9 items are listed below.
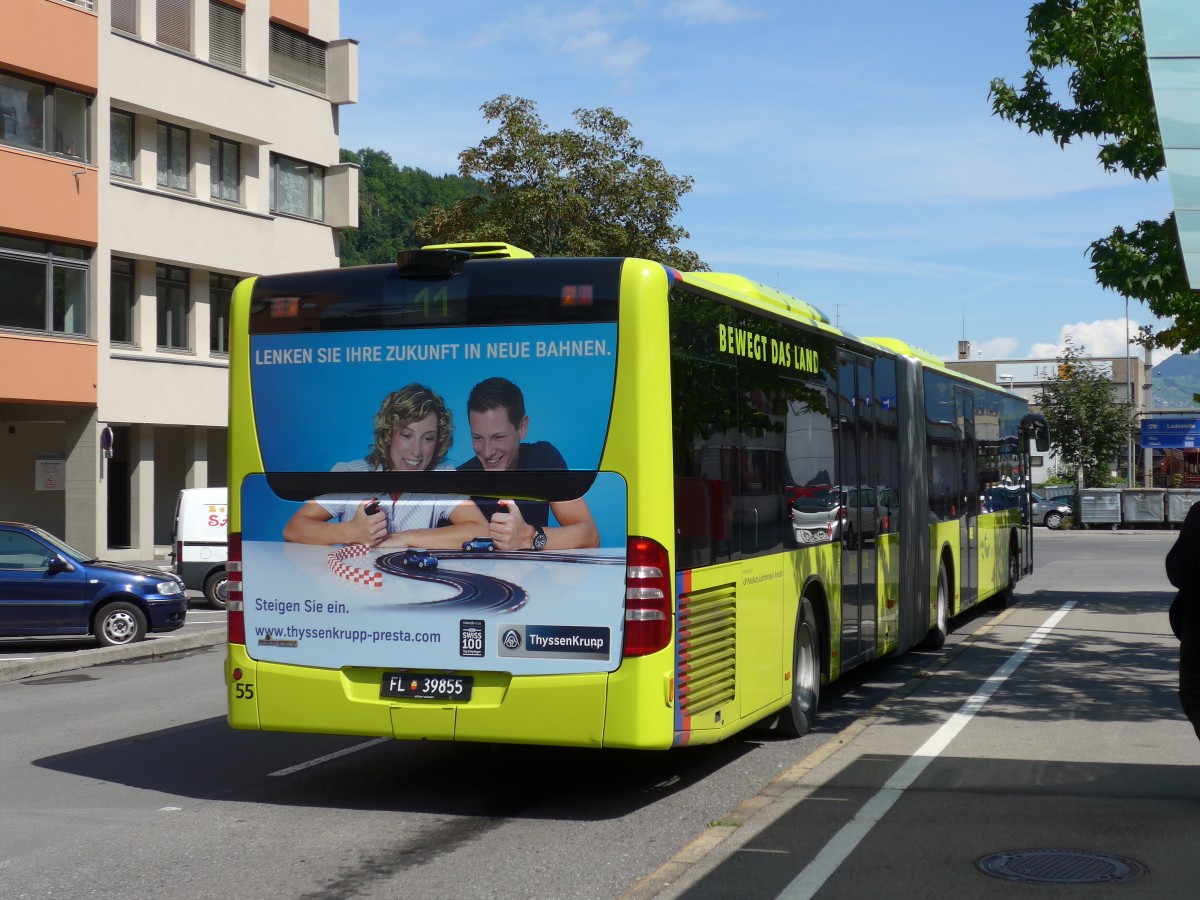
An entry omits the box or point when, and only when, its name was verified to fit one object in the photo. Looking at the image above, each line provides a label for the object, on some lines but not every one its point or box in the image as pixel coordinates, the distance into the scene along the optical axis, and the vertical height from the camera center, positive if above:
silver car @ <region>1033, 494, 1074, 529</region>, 59.22 -1.31
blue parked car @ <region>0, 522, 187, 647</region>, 16.83 -1.27
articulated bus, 7.74 -0.12
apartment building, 31.91 +6.22
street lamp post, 68.44 +0.70
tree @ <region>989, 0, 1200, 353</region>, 16.06 +4.25
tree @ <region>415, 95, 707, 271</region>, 33.78 +6.56
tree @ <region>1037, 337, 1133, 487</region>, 66.25 +2.55
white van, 22.98 -0.91
